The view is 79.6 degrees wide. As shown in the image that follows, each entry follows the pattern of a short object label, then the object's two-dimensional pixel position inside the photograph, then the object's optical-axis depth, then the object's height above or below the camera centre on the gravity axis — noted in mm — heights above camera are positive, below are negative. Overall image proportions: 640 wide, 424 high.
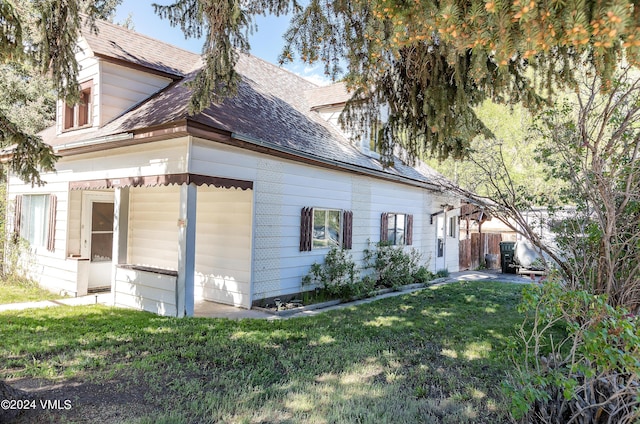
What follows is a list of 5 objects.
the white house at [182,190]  6602 +750
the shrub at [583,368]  2225 -919
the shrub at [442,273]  13217 -1509
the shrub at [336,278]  8602 -1152
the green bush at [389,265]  10633 -1012
